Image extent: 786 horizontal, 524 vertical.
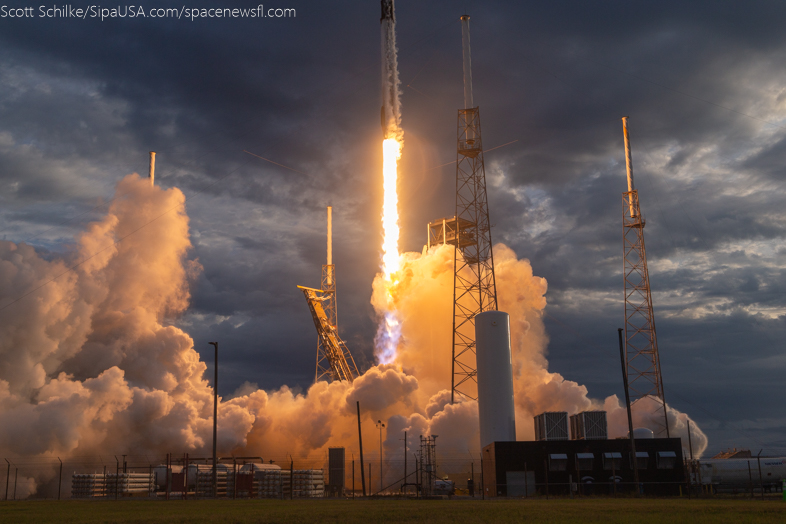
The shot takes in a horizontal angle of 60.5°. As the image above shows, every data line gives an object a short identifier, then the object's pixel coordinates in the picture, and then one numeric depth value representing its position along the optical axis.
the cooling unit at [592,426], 55.03
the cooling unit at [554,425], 54.66
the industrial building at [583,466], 51.12
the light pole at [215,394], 48.41
